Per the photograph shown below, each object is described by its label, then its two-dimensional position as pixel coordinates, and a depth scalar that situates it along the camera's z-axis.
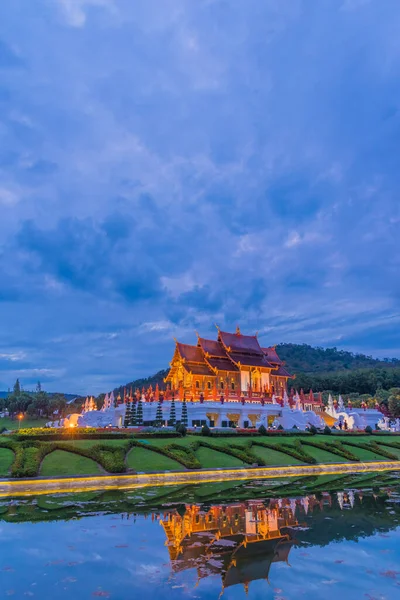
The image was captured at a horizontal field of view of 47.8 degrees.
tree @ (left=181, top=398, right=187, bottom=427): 38.06
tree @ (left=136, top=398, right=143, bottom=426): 38.05
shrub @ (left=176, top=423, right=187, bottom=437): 31.53
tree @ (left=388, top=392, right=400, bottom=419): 63.44
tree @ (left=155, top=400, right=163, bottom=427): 37.65
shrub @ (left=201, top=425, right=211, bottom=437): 32.28
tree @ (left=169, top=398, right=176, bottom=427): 37.69
